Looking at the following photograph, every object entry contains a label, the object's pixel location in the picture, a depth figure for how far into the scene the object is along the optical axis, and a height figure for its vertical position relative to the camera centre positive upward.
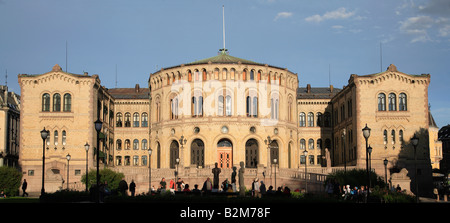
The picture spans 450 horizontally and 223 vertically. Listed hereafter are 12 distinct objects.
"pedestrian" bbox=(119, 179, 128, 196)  39.59 -1.44
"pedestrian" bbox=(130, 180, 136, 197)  42.05 -1.61
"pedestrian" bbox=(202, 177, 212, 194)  36.04 -1.39
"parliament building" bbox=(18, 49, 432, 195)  67.19 +5.16
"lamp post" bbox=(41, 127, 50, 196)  36.66 +1.88
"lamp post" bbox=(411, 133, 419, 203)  38.62 +1.44
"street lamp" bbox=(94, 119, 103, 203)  32.72 +2.15
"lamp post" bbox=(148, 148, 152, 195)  55.28 -1.42
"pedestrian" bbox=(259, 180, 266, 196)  39.60 -1.62
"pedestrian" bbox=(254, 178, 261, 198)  41.89 -1.52
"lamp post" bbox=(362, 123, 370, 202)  33.99 +1.77
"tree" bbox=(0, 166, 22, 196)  55.16 -1.37
